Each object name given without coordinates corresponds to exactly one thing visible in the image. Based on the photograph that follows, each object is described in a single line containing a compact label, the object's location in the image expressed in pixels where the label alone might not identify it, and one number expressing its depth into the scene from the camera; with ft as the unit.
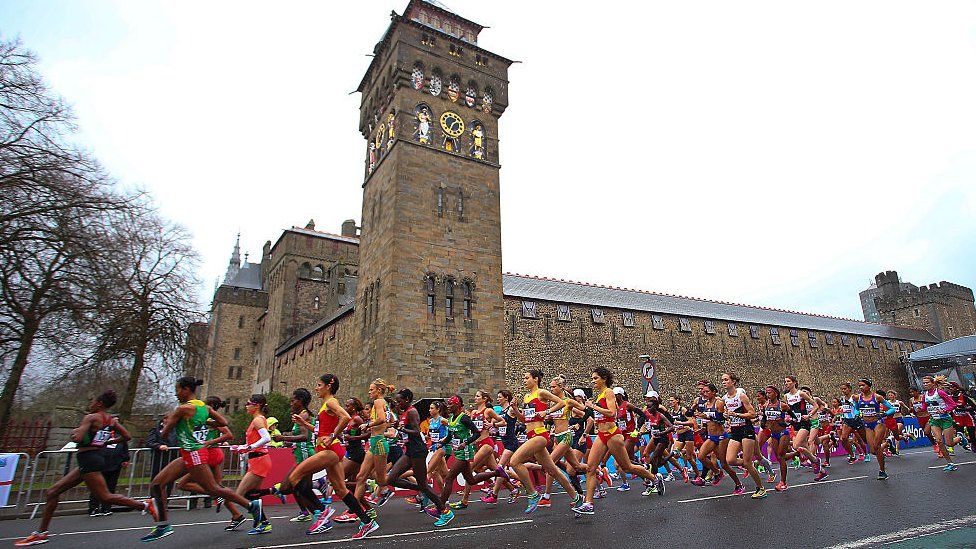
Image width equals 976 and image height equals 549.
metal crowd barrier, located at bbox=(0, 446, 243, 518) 34.04
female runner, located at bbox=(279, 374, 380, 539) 23.63
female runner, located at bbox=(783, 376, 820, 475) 37.50
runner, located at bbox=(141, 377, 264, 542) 23.09
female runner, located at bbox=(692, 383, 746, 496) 34.60
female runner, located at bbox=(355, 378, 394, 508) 26.81
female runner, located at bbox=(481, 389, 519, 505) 33.63
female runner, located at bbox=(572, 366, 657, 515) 26.76
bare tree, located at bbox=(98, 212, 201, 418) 60.85
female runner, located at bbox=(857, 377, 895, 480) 41.04
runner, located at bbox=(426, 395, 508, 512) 27.78
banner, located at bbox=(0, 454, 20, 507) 33.68
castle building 80.53
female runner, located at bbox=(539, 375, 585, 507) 29.25
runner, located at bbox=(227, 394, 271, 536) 25.09
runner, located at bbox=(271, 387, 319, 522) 25.11
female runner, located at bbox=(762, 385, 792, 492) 36.14
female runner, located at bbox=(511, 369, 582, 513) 26.99
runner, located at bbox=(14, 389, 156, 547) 23.63
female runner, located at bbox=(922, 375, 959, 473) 41.50
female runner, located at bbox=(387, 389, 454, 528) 26.40
